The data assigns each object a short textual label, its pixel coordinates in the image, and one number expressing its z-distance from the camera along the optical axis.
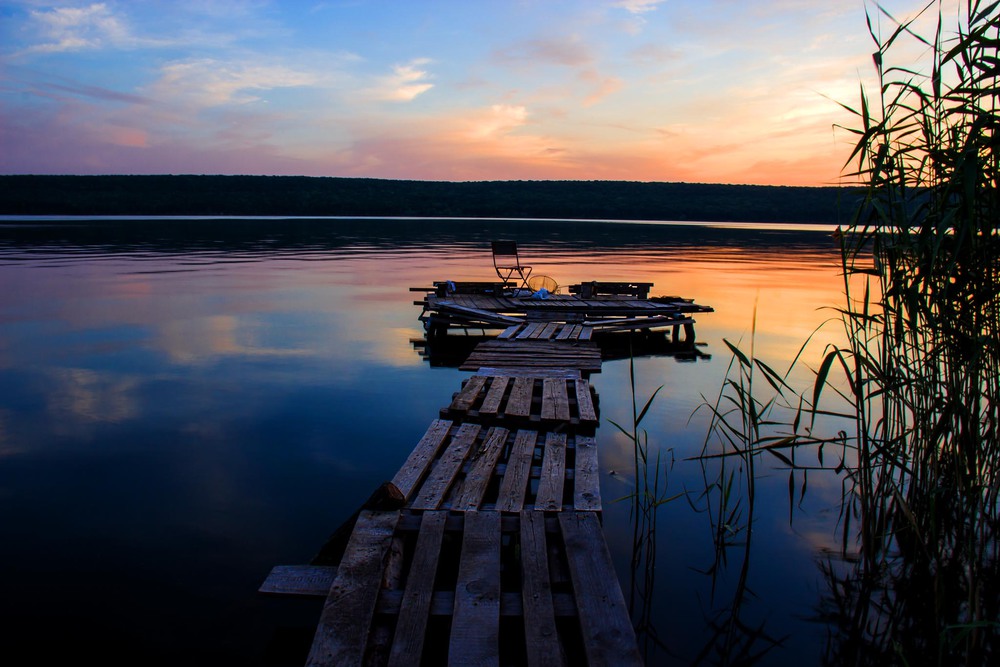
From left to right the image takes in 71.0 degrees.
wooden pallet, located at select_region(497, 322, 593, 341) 10.38
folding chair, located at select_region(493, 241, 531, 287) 15.30
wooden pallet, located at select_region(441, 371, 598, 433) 5.98
